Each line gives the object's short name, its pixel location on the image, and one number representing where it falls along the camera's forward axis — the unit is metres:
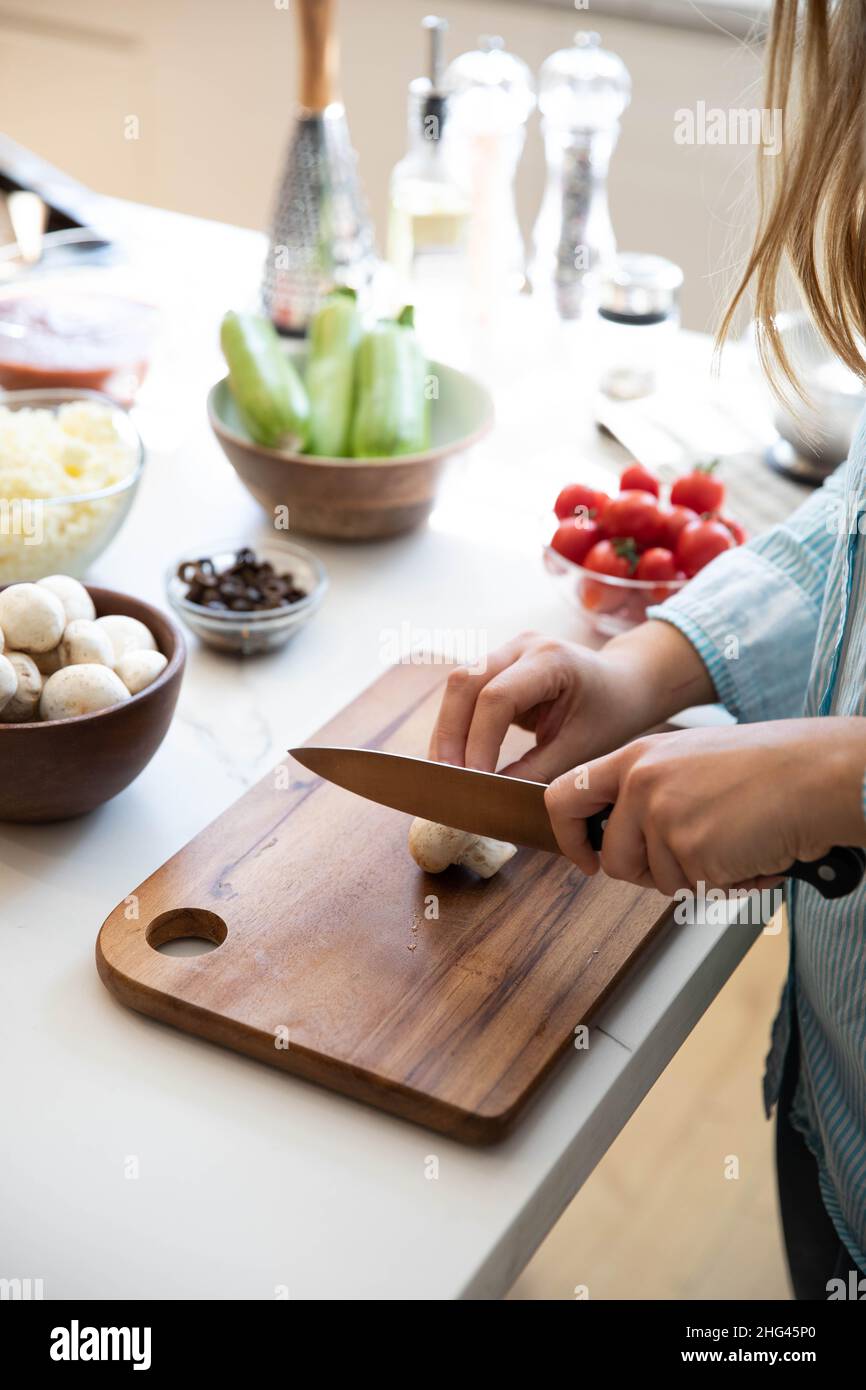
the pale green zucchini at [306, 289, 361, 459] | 1.32
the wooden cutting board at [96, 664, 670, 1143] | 0.75
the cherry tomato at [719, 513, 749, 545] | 1.22
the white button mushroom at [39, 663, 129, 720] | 0.86
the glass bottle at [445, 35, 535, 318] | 1.66
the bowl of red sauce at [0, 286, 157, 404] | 1.40
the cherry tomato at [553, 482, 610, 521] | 1.23
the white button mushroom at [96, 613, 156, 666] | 0.92
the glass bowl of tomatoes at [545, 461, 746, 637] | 1.16
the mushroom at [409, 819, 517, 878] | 0.86
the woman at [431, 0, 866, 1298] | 0.69
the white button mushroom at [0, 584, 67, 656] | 0.89
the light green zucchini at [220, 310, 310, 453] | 1.29
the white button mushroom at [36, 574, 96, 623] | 0.93
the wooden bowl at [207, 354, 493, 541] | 1.24
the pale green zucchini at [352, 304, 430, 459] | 1.29
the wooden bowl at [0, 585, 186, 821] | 0.85
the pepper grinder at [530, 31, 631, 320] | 1.65
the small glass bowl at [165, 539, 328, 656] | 1.12
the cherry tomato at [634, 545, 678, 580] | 1.16
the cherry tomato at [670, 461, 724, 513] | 1.24
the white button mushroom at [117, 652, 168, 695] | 0.90
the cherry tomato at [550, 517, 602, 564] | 1.20
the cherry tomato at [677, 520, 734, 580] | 1.16
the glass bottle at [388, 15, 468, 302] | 1.62
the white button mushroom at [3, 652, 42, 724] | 0.86
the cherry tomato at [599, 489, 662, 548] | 1.19
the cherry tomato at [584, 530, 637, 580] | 1.16
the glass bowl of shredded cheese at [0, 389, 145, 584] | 1.09
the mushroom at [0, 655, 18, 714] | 0.83
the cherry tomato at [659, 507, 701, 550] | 1.19
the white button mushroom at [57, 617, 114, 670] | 0.89
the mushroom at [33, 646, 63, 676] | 0.90
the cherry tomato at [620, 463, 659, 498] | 1.27
